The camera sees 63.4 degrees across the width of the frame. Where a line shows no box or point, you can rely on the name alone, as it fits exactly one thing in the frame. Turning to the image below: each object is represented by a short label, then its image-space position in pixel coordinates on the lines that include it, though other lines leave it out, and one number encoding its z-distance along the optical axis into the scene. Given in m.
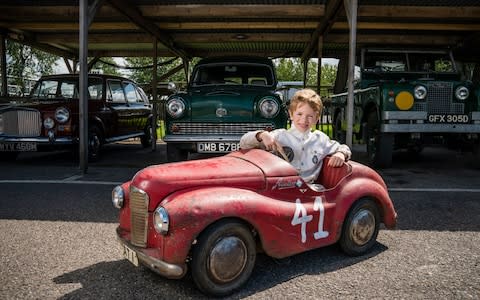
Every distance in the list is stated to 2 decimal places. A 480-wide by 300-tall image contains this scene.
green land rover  5.93
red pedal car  2.07
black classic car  6.80
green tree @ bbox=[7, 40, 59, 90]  24.89
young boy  2.72
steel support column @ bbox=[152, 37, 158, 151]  9.59
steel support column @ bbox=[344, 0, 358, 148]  6.09
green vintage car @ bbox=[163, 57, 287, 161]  5.45
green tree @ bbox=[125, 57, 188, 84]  33.38
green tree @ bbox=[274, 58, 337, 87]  34.94
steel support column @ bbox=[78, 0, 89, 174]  6.08
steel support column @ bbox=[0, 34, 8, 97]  10.38
